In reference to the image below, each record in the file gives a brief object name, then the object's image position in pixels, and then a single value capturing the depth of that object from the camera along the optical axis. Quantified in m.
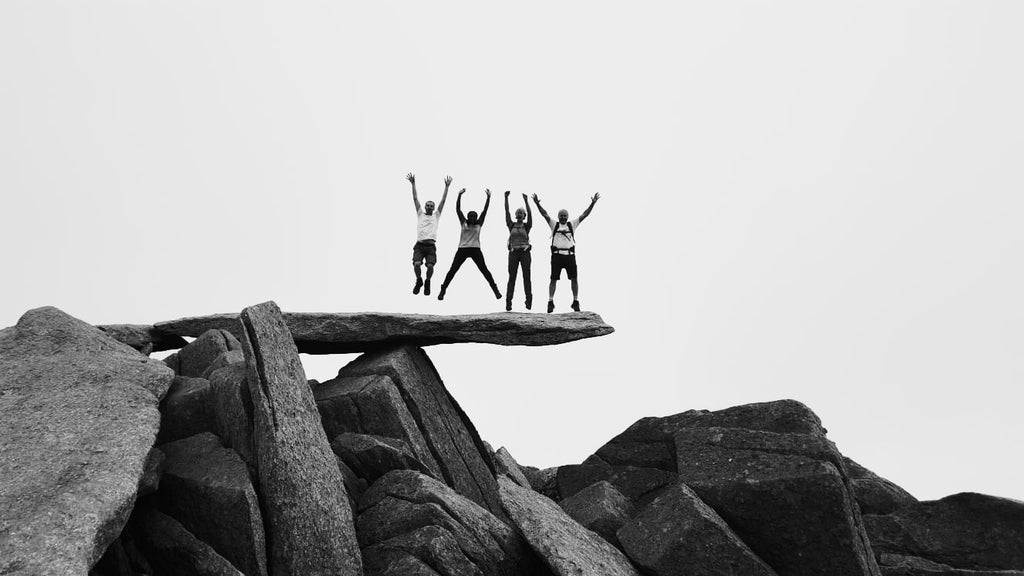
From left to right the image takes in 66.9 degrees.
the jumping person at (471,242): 28.94
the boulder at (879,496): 24.28
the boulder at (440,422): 21.50
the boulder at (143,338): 25.98
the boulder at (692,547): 17.47
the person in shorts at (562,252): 28.78
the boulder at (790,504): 17.80
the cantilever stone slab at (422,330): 23.64
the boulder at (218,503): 14.88
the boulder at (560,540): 16.31
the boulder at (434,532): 15.80
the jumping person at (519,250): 28.44
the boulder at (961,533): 22.08
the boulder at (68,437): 11.74
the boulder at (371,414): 20.83
